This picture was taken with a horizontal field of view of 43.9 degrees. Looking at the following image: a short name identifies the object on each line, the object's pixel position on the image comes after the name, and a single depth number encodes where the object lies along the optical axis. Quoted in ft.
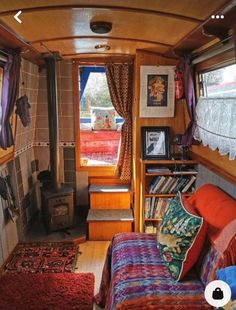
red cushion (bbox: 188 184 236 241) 6.23
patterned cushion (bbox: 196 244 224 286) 5.45
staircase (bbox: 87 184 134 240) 11.51
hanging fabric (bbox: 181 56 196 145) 9.08
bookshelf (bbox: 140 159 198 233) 10.34
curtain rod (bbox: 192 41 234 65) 6.44
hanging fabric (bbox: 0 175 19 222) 9.34
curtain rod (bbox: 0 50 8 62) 7.93
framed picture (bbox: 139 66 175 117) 10.53
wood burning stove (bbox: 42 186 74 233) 10.89
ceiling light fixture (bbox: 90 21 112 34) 6.51
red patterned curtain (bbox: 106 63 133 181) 12.06
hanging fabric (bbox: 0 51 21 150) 8.41
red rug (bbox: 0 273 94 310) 7.76
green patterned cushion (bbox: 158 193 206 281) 6.07
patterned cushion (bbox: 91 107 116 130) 12.80
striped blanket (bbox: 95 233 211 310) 5.38
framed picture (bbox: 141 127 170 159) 10.60
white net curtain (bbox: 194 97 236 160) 6.70
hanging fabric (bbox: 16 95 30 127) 10.19
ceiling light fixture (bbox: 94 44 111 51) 9.41
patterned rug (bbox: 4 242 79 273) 9.54
